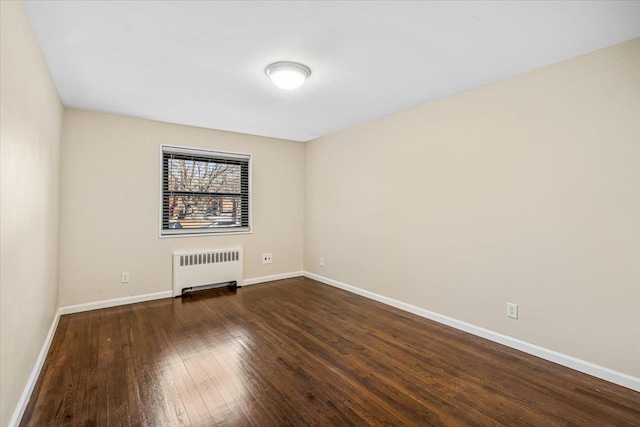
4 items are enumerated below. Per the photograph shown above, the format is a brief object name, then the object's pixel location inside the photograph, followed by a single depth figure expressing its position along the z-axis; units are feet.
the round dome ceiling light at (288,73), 7.93
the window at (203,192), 13.62
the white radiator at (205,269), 13.41
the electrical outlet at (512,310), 8.57
